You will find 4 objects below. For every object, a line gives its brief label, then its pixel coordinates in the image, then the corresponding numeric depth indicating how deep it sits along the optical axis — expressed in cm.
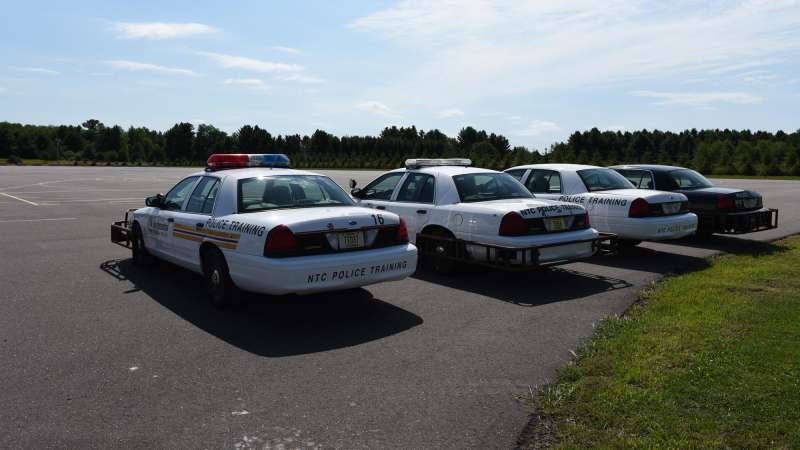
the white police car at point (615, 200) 941
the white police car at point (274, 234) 582
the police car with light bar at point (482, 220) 748
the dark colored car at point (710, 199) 1089
